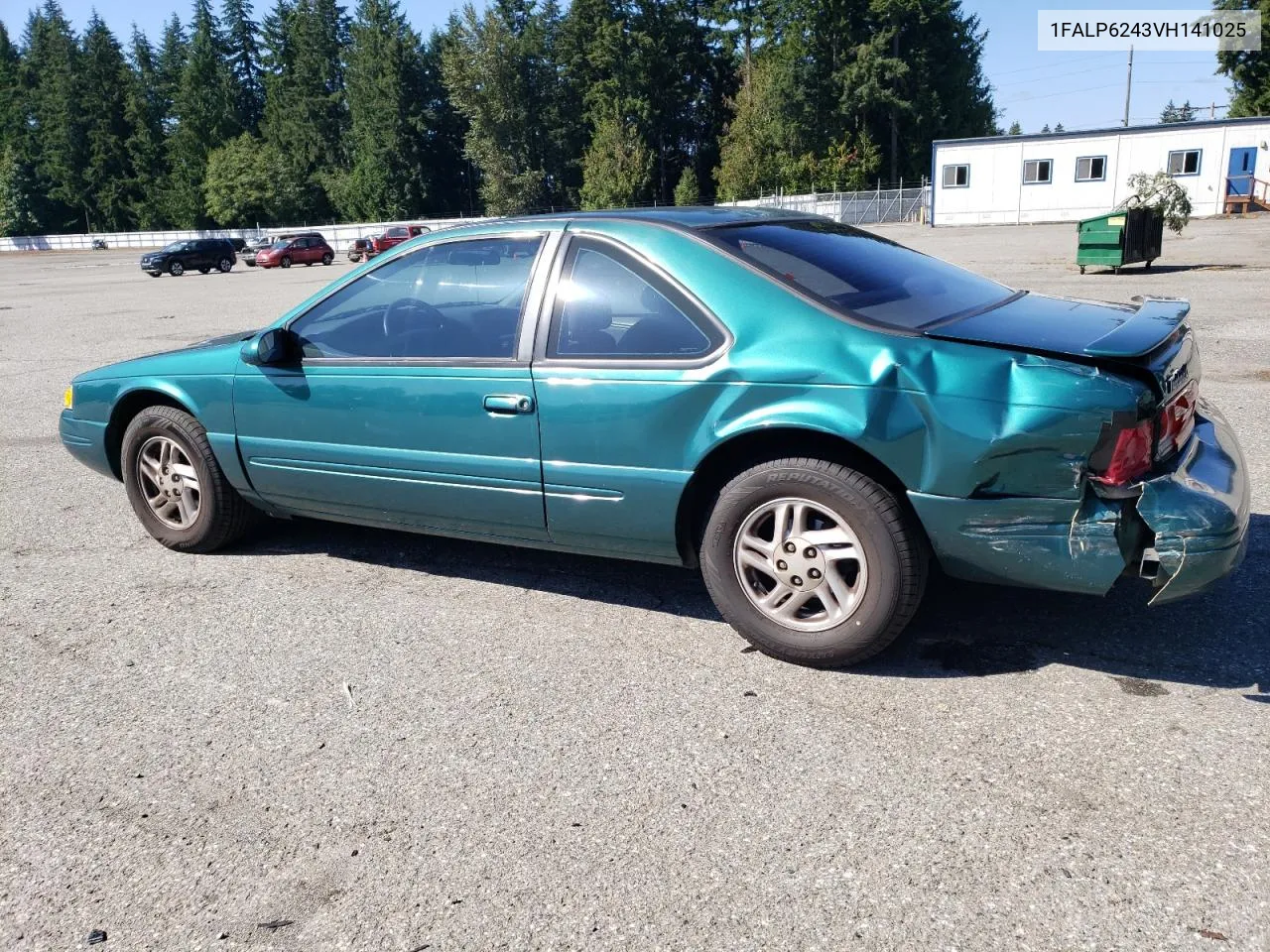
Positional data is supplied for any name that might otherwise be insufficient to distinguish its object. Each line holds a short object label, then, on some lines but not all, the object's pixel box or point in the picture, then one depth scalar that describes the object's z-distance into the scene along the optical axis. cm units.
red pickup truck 4280
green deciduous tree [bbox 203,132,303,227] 8469
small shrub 1972
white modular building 3878
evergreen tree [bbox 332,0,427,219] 7725
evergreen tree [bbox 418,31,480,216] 7969
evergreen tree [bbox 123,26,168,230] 9338
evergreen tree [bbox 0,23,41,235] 9175
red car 4216
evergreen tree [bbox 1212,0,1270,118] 5897
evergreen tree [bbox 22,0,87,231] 9406
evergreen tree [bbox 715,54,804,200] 6253
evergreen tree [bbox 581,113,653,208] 6531
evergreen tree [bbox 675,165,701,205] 6520
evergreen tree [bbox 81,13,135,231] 9431
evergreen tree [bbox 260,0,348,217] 8531
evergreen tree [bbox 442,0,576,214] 6894
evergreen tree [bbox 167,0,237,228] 9069
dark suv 3816
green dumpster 1783
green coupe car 305
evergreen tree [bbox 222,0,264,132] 9688
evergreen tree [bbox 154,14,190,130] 9769
